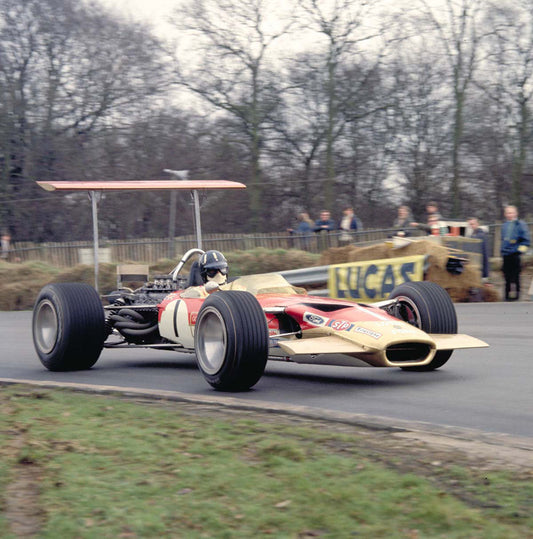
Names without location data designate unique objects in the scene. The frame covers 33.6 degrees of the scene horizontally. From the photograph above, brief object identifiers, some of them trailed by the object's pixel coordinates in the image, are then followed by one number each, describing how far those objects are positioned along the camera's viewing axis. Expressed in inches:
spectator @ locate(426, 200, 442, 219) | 639.8
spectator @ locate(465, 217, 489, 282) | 606.5
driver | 349.1
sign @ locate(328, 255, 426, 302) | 551.8
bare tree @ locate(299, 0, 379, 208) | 998.4
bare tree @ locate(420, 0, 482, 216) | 954.7
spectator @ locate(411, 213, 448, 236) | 627.2
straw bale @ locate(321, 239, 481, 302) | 562.3
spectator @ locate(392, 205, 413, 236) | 657.7
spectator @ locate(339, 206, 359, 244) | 703.1
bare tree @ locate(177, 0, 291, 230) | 1059.9
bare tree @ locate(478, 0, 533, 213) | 941.8
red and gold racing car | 266.8
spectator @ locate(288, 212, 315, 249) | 796.0
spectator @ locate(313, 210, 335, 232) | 751.0
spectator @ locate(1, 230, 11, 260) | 950.4
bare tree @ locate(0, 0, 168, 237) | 1199.6
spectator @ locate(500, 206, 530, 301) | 564.1
